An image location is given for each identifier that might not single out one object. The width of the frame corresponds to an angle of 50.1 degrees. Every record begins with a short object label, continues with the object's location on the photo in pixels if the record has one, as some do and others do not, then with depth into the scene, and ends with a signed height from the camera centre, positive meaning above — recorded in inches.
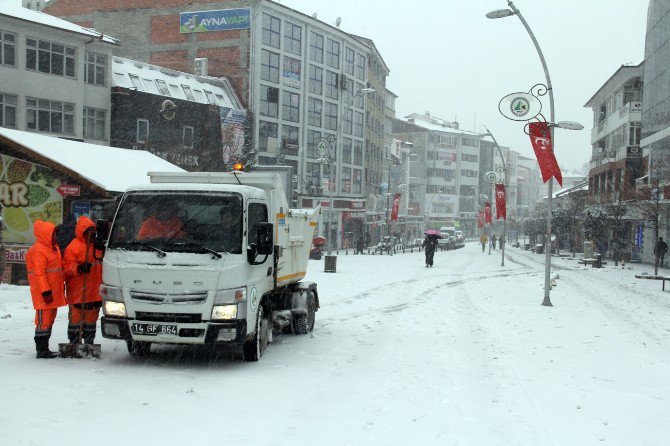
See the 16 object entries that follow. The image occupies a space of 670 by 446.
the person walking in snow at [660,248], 1259.0 -52.1
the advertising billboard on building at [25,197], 662.5 +7.0
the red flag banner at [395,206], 1990.4 +20.4
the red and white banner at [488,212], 2086.4 +9.8
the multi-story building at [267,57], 2028.8 +454.9
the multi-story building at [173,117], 1536.7 +211.8
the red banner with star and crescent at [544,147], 677.3 +65.8
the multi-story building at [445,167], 4690.0 +321.6
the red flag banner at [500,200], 1493.6 +33.1
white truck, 327.6 -26.2
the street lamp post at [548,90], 658.8 +122.4
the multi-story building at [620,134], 1974.7 +250.2
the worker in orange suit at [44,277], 337.1 -34.3
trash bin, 1063.0 -78.1
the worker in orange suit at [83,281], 354.9 -37.5
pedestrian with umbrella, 1288.1 -56.0
